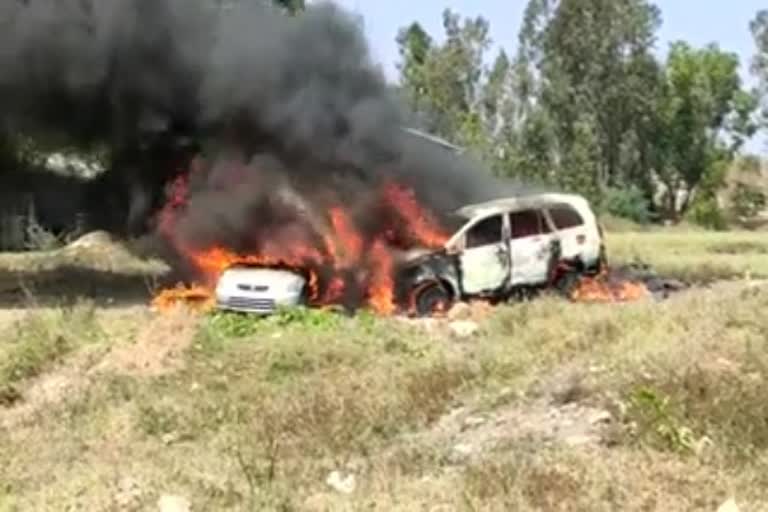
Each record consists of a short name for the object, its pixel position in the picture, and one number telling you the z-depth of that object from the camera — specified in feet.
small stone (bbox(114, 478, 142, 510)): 26.18
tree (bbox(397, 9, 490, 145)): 192.85
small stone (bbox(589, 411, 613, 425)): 31.32
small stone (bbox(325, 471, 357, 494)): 27.07
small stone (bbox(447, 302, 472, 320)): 55.77
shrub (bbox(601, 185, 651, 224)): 178.09
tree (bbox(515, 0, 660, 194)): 185.98
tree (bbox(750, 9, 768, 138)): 229.52
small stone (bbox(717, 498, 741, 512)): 23.32
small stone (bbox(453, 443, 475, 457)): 30.09
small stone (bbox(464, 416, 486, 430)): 33.66
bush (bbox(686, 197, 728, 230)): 190.85
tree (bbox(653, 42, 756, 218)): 201.57
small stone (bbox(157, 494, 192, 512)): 25.18
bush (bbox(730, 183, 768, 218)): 218.79
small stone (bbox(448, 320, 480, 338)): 49.73
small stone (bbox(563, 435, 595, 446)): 29.86
